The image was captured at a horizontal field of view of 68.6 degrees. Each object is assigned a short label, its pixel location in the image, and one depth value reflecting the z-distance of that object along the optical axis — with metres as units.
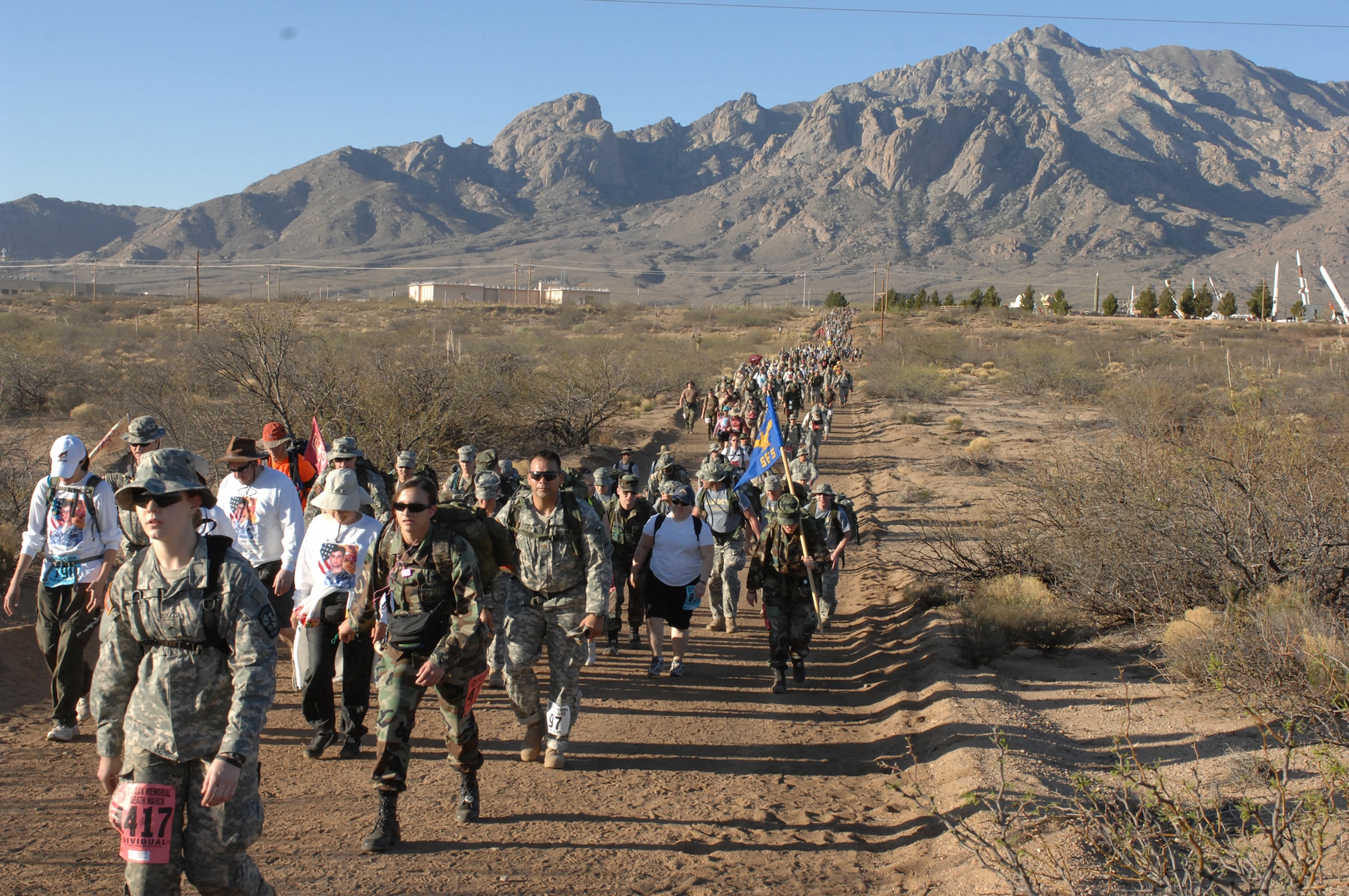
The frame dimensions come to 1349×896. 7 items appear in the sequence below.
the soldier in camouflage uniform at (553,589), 5.78
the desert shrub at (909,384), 34.97
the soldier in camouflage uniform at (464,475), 8.66
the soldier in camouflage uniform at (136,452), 5.48
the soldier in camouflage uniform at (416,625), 4.70
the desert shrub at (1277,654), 5.89
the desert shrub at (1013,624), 8.34
